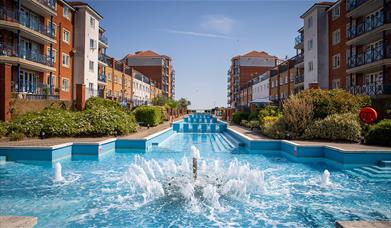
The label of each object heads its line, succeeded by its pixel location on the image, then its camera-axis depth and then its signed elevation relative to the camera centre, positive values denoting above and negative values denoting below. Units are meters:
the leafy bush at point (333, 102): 18.08 +0.81
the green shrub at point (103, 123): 17.95 -0.58
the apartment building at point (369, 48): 23.25 +6.09
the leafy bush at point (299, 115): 18.02 +0.00
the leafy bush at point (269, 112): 23.98 +0.23
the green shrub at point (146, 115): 28.66 -0.11
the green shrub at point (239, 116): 33.59 -0.18
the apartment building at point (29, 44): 23.47 +6.18
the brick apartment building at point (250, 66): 86.00 +14.40
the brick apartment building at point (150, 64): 85.06 +14.25
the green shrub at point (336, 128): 16.09 -0.73
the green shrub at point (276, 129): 18.42 -0.91
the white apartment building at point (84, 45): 33.78 +7.89
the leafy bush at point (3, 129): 15.84 -0.87
